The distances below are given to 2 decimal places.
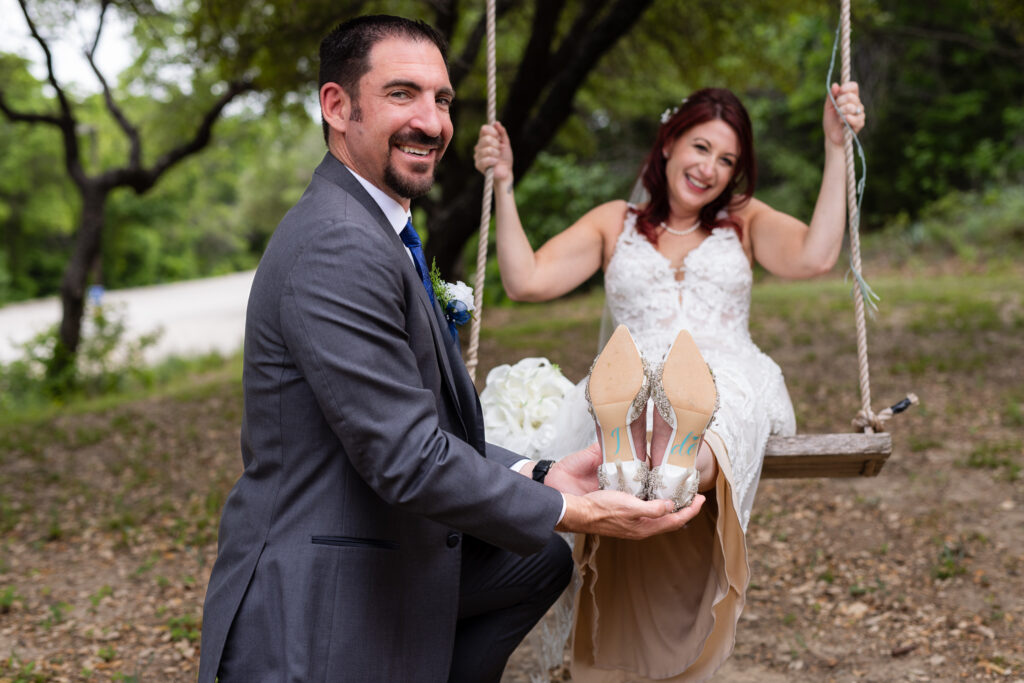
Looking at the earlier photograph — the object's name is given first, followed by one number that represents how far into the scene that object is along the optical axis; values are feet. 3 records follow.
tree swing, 8.86
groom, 5.72
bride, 8.85
